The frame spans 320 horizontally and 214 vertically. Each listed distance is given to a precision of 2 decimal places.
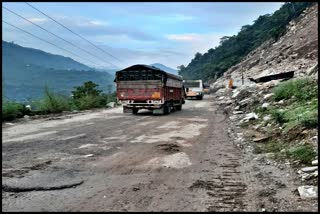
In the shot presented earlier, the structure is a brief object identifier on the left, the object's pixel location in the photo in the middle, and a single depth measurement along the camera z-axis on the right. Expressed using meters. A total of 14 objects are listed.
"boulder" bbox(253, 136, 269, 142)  9.91
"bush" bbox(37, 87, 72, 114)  20.78
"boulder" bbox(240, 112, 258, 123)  14.27
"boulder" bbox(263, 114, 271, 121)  12.75
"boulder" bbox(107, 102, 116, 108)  29.55
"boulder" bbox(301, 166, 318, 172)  6.24
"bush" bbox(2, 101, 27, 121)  16.50
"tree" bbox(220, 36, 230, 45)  141.30
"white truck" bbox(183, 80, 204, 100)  40.00
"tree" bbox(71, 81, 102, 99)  31.54
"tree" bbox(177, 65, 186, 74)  175.50
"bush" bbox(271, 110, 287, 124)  11.02
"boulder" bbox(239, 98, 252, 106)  20.27
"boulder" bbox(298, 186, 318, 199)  5.15
